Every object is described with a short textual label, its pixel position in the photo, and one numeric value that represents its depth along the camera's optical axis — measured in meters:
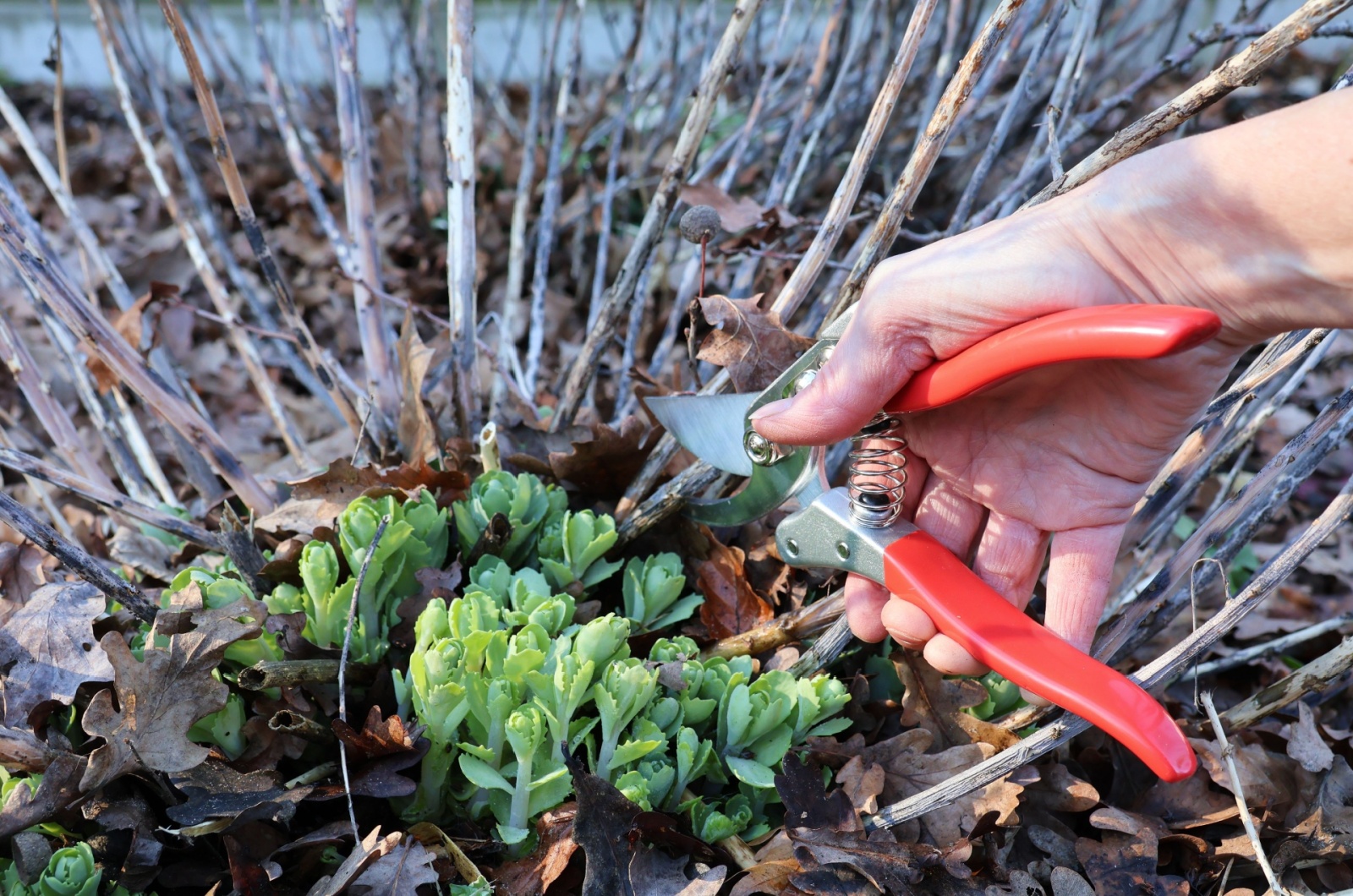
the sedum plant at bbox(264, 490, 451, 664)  0.50
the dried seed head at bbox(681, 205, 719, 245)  0.54
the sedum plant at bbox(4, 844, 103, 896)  0.44
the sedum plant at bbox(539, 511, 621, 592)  0.53
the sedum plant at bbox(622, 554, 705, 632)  0.53
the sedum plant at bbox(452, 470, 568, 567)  0.54
